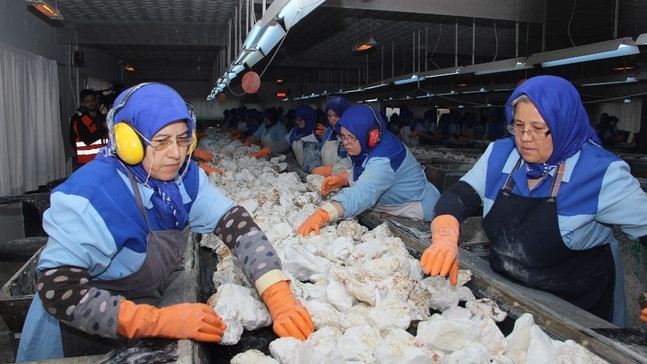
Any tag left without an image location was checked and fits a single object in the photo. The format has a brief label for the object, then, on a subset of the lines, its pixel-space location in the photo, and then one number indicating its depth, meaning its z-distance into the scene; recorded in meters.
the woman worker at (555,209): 1.95
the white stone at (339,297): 1.82
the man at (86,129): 6.51
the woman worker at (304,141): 6.77
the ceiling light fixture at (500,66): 5.87
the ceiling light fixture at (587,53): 4.40
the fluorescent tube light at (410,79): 8.53
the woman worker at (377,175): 3.05
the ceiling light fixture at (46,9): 4.49
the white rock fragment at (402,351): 1.33
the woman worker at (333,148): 5.09
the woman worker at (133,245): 1.38
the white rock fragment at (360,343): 1.44
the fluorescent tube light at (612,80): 9.95
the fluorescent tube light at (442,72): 7.09
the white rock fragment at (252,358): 1.38
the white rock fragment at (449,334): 1.46
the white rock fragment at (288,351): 1.39
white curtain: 5.65
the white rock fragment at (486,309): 1.79
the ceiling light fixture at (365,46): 6.73
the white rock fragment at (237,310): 1.60
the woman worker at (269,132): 9.43
